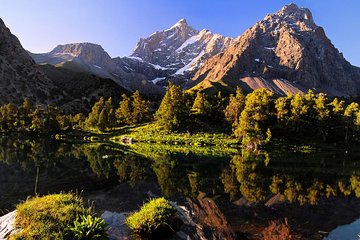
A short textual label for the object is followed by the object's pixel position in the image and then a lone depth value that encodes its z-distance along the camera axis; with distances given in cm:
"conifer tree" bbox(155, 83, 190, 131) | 9444
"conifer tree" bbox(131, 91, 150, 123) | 11638
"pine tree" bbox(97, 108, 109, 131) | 10594
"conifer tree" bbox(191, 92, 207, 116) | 9962
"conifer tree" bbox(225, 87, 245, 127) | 9288
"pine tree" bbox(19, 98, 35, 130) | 11044
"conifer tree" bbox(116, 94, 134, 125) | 11706
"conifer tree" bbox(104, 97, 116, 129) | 10806
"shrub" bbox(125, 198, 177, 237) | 1371
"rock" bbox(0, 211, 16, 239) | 1219
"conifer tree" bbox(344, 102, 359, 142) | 9756
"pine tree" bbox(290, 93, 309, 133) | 9019
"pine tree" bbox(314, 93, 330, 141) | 9150
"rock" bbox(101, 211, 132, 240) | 1349
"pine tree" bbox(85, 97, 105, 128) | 11163
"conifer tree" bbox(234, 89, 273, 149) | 8231
